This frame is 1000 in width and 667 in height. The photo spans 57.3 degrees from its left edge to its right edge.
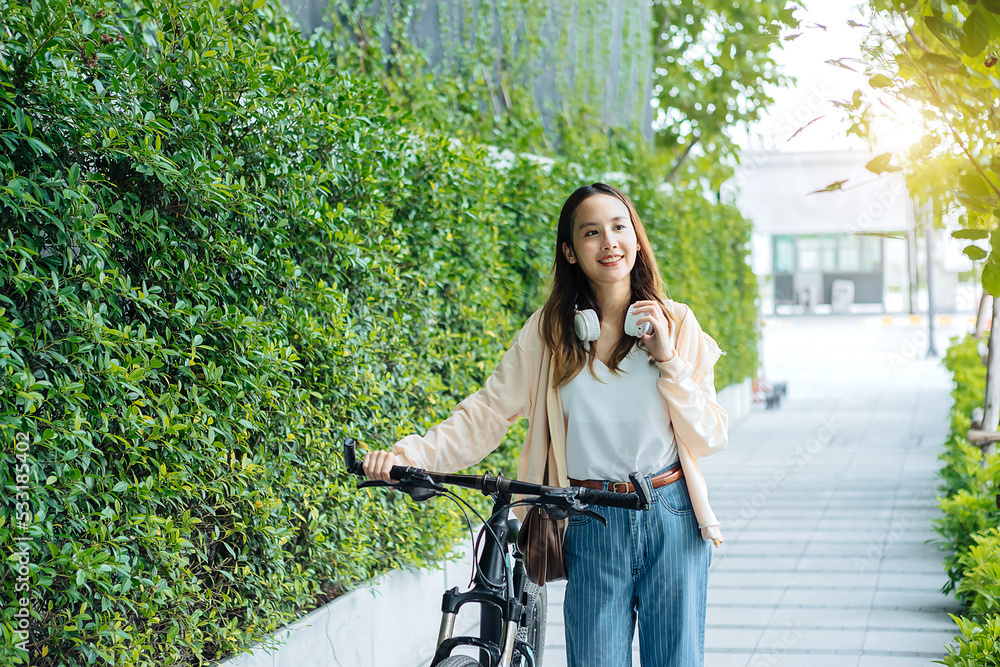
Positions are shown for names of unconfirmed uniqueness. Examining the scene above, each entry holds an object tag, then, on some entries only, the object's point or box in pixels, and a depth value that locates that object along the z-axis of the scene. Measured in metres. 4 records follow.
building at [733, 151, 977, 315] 26.95
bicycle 1.93
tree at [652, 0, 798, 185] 10.21
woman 2.14
